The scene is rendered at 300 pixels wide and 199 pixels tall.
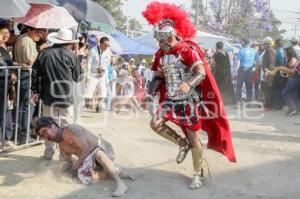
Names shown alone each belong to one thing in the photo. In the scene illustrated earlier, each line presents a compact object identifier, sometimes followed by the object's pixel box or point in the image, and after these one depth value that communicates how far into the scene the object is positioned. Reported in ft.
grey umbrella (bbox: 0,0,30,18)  18.52
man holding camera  32.45
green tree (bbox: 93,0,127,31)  99.10
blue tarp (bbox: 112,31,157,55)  62.54
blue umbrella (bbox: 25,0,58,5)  21.58
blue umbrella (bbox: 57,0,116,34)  27.89
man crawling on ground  16.51
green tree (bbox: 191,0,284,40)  144.66
